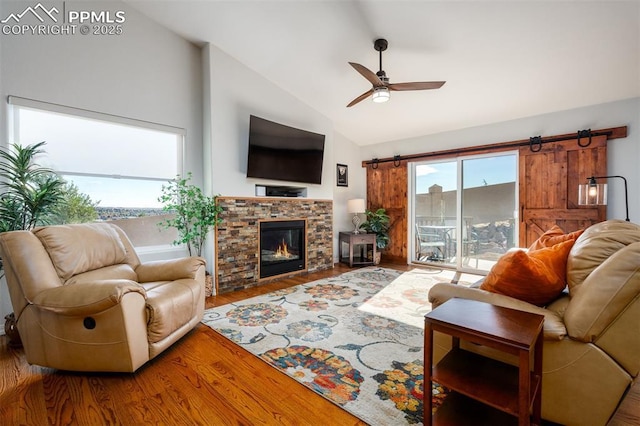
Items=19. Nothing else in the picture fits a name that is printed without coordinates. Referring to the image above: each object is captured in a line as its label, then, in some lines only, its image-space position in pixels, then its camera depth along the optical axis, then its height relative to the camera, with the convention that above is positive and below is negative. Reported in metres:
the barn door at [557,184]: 3.60 +0.33
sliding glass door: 4.41 -0.04
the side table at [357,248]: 5.14 -0.78
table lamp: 5.44 +0.02
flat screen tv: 3.94 +0.85
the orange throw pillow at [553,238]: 1.81 -0.22
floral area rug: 1.63 -1.09
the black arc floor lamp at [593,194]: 3.14 +0.15
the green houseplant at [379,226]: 5.45 -0.37
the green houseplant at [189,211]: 3.44 -0.03
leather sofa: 1.20 -0.59
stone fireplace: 3.70 -0.39
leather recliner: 1.71 -0.65
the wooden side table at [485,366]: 1.05 -0.76
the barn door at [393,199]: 5.43 +0.17
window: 2.77 +0.61
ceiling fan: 2.85 +1.28
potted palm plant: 2.24 +0.08
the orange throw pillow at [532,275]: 1.42 -0.36
